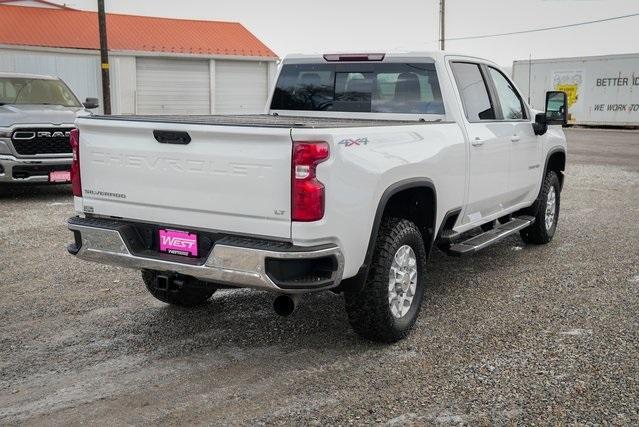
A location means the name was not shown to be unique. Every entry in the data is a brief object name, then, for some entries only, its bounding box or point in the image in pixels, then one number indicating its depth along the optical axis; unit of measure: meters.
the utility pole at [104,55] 21.30
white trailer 30.00
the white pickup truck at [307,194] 3.77
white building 26.69
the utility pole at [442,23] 43.03
